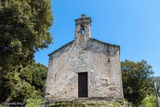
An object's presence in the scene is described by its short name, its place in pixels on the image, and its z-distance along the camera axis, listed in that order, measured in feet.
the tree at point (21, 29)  33.86
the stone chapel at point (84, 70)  50.70
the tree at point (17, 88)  68.85
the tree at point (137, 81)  95.25
